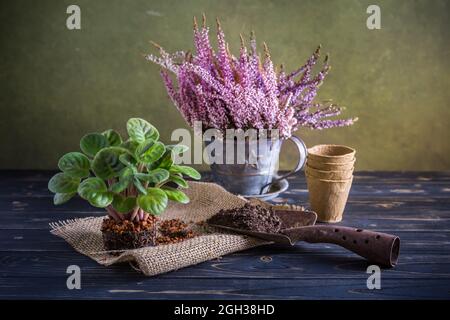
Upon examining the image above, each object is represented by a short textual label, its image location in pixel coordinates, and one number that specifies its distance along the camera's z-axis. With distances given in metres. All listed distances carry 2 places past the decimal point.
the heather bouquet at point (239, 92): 1.56
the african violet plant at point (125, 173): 1.17
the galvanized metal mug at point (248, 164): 1.60
